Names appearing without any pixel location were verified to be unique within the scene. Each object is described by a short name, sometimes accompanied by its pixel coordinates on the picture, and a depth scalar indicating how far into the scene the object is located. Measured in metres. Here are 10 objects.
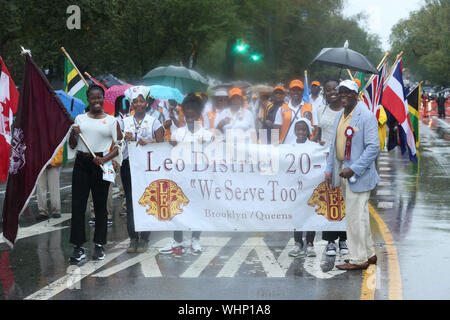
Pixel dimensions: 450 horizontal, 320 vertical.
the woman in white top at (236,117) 11.26
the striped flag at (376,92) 12.79
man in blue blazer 7.40
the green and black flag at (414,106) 15.05
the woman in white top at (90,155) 7.99
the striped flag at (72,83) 13.20
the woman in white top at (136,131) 8.55
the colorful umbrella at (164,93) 14.45
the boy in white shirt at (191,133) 8.30
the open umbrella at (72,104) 11.27
